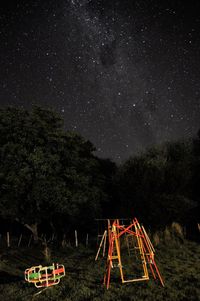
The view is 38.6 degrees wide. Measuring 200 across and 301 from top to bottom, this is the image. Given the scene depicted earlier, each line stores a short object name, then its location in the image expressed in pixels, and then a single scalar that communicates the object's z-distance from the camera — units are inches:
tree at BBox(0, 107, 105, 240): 902.4
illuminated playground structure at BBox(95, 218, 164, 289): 438.6
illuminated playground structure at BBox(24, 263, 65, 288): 401.7
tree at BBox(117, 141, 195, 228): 1019.9
